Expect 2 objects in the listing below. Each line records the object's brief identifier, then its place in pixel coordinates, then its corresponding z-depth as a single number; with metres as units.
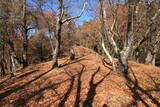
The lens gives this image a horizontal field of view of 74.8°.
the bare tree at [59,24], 7.00
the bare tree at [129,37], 5.85
